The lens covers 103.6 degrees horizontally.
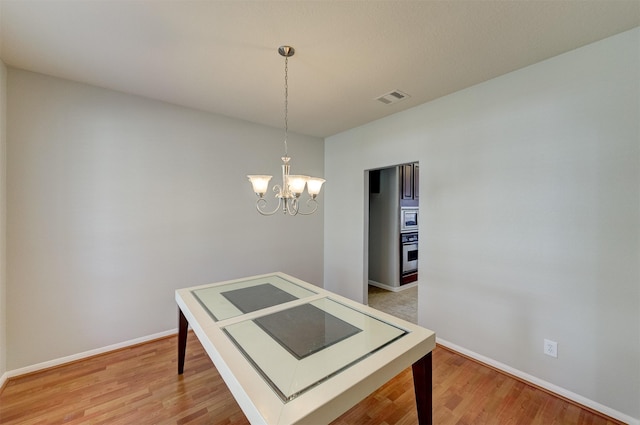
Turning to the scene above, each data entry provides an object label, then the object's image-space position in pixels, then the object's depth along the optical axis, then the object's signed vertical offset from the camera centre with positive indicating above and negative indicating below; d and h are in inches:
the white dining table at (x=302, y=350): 37.0 -27.5
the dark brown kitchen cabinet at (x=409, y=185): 175.9 +17.1
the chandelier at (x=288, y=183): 70.2 +7.3
